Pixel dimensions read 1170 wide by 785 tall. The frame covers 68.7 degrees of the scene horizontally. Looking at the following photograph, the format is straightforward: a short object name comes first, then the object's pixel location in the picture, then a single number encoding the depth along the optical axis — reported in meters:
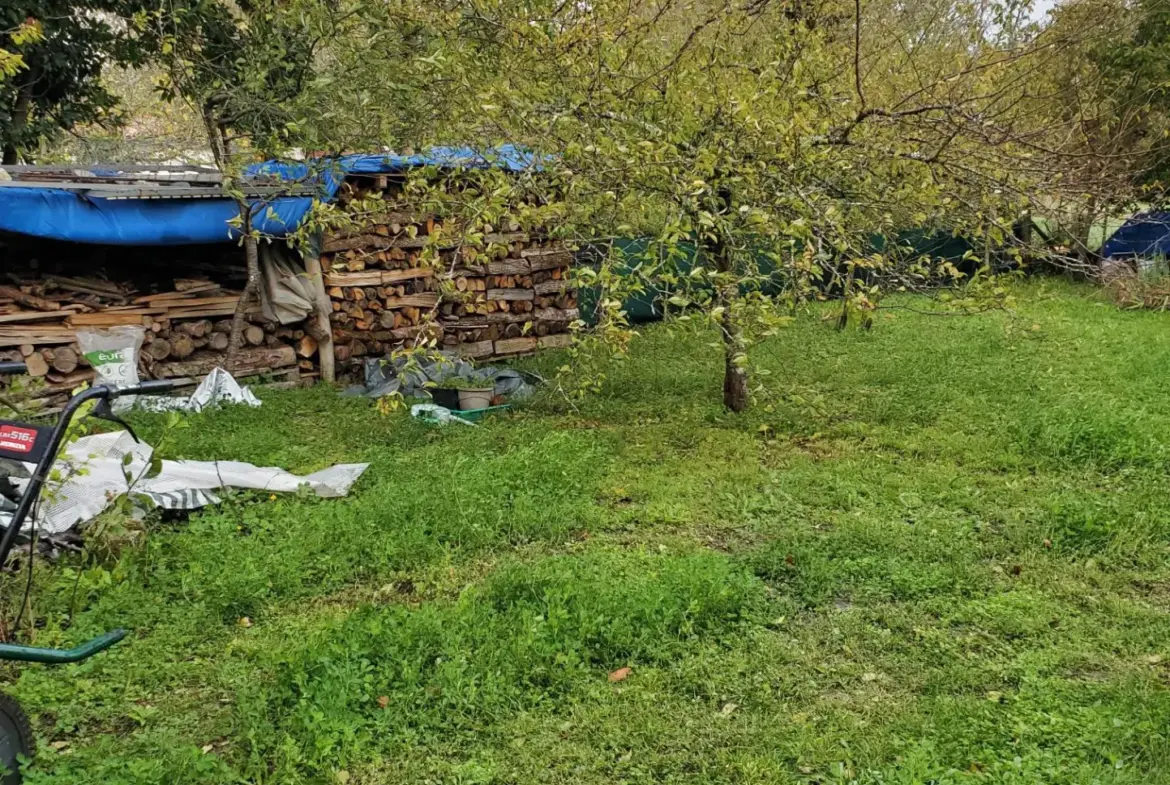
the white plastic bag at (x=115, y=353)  7.14
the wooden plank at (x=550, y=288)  9.91
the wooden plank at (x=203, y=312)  7.77
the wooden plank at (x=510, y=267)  9.40
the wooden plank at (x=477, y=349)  9.19
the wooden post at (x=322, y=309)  8.05
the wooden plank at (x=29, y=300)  6.97
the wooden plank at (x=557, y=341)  10.05
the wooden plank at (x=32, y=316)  6.89
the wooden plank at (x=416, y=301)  8.68
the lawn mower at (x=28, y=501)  2.39
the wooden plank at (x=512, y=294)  9.49
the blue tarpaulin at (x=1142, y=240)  12.12
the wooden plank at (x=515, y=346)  9.59
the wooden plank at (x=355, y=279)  8.25
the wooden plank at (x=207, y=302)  7.80
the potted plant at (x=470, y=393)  7.02
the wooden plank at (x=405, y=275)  8.55
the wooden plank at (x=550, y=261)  9.80
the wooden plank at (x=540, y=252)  9.73
